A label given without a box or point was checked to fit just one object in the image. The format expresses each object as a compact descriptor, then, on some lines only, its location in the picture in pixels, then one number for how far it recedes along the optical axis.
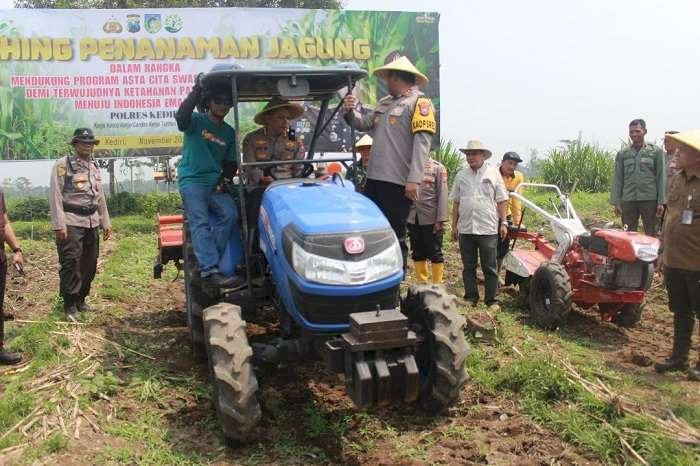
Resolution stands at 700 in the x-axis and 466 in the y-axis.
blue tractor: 3.65
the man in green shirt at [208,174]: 4.80
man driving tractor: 4.94
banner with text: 13.10
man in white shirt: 7.08
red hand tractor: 6.07
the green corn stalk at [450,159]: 16.61
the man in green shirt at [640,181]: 8.51
